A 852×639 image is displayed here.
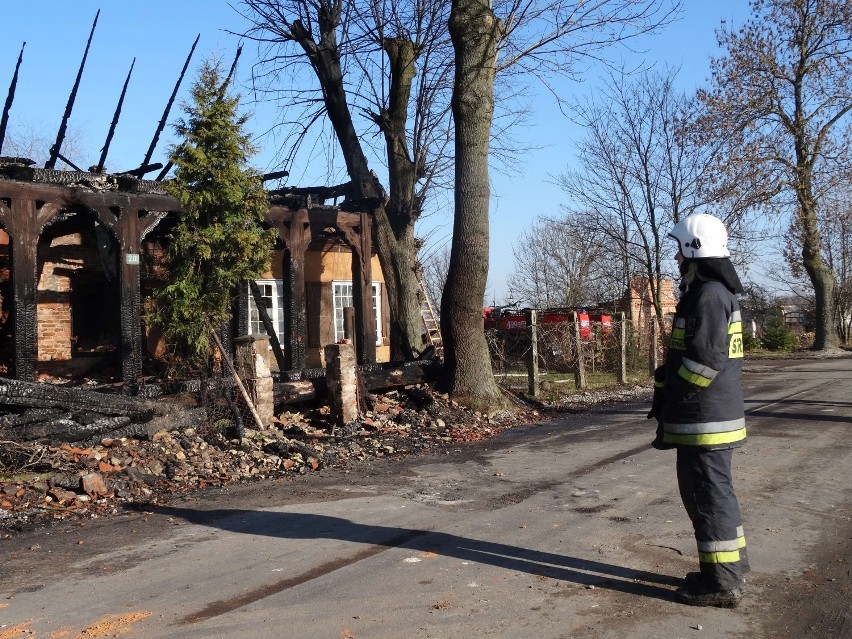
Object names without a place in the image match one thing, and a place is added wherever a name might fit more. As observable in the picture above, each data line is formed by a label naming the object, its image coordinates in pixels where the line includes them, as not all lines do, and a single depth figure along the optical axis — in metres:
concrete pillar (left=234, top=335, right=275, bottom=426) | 11.42
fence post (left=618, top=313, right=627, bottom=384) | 19.95
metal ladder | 23.06
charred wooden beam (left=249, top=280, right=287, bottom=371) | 14.19
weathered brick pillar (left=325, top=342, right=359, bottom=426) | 12.13
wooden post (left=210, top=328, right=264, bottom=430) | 11.06
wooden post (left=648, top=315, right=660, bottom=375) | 21.16
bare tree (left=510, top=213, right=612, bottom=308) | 40.72
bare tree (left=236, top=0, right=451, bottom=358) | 18.16
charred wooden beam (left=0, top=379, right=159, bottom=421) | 9.36
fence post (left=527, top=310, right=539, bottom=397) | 16.20
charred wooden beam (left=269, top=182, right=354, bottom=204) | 19.09
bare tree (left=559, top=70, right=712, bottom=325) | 24.16
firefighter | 4.54
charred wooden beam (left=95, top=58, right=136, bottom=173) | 18.17
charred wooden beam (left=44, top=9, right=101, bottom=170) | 17.36
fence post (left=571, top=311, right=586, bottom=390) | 18.03
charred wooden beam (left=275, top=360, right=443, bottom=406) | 12.33
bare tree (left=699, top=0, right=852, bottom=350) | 27.30
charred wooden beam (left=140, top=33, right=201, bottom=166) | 18.59
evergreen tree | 11.84
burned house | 12.90
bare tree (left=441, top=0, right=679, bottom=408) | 13.80
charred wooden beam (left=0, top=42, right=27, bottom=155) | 18.96
